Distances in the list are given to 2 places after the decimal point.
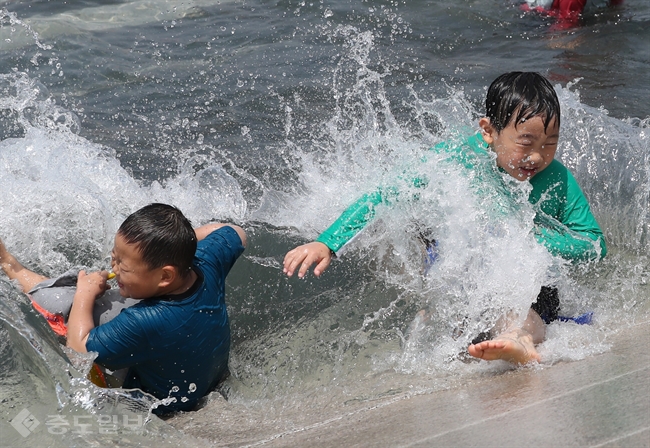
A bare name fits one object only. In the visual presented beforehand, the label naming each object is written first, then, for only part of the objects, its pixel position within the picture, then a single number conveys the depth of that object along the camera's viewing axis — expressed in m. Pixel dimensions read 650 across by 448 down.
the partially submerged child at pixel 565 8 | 16.36
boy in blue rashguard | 5.52
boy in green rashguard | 6.35
